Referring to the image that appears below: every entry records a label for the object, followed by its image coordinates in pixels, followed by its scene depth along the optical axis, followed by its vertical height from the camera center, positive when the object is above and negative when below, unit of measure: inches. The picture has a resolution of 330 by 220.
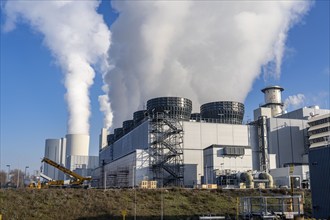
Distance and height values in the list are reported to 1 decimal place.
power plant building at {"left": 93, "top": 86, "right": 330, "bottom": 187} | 2856.8 +219.2
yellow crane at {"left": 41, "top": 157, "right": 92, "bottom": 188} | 2256.4 -45.0
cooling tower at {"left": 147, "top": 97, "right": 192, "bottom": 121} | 3312.0 +569.5
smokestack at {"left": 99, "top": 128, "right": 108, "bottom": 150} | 5237.7 +476.1
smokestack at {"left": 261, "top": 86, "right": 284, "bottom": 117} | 4441.4 +864.9
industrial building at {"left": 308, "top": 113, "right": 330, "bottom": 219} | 1274.6 -20.0
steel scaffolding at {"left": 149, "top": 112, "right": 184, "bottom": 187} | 2935.5 +181.3
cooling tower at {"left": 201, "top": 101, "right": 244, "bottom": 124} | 3528.5 +567.0
